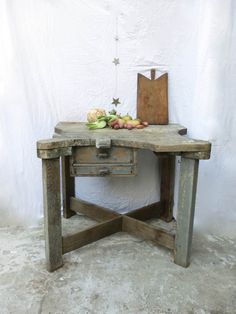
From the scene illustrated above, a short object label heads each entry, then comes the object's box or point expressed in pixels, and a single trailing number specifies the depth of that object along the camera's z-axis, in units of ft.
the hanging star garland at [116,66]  7.89
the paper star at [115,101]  8.14
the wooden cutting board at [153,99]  8.05
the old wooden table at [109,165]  5.56
